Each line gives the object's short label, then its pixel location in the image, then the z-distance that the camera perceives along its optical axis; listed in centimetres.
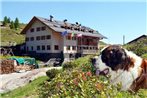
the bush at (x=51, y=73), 996
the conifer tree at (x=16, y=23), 4426
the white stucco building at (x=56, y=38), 2866
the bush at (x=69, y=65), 1024
